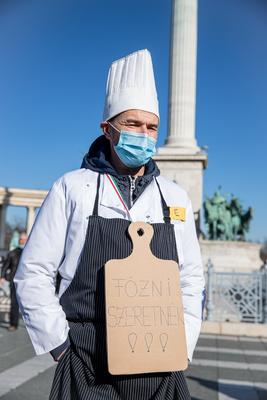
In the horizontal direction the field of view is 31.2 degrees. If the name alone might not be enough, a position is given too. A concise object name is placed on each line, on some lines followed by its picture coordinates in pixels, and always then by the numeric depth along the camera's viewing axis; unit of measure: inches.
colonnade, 1536.7
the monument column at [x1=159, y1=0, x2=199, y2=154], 767.7
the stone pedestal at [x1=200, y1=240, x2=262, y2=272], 676.1
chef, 71.5
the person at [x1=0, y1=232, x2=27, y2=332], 357.7
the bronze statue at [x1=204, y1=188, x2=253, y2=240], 859.4
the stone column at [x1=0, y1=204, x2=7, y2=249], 1624.5
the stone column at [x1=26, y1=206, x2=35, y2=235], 1532.9
